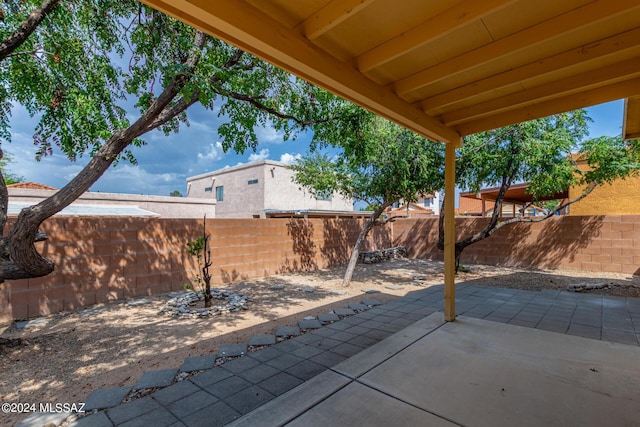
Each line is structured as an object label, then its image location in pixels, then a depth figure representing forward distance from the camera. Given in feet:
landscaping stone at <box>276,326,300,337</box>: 11.94
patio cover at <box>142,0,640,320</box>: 5.96
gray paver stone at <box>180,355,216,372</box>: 9.12
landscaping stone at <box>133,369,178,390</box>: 8.21
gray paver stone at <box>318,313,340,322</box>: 13.67
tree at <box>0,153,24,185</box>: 51.49
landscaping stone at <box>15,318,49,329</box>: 13.50
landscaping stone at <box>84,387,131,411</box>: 7.38
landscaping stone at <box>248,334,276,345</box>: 11.11
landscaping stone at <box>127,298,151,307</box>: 17.27
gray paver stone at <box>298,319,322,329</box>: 12.79
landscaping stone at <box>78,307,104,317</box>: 15.33
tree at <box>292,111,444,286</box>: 18.69
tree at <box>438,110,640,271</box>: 20.56
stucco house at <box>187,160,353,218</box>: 59.67
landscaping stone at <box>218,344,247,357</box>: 10.12
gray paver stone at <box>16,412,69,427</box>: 6.82
